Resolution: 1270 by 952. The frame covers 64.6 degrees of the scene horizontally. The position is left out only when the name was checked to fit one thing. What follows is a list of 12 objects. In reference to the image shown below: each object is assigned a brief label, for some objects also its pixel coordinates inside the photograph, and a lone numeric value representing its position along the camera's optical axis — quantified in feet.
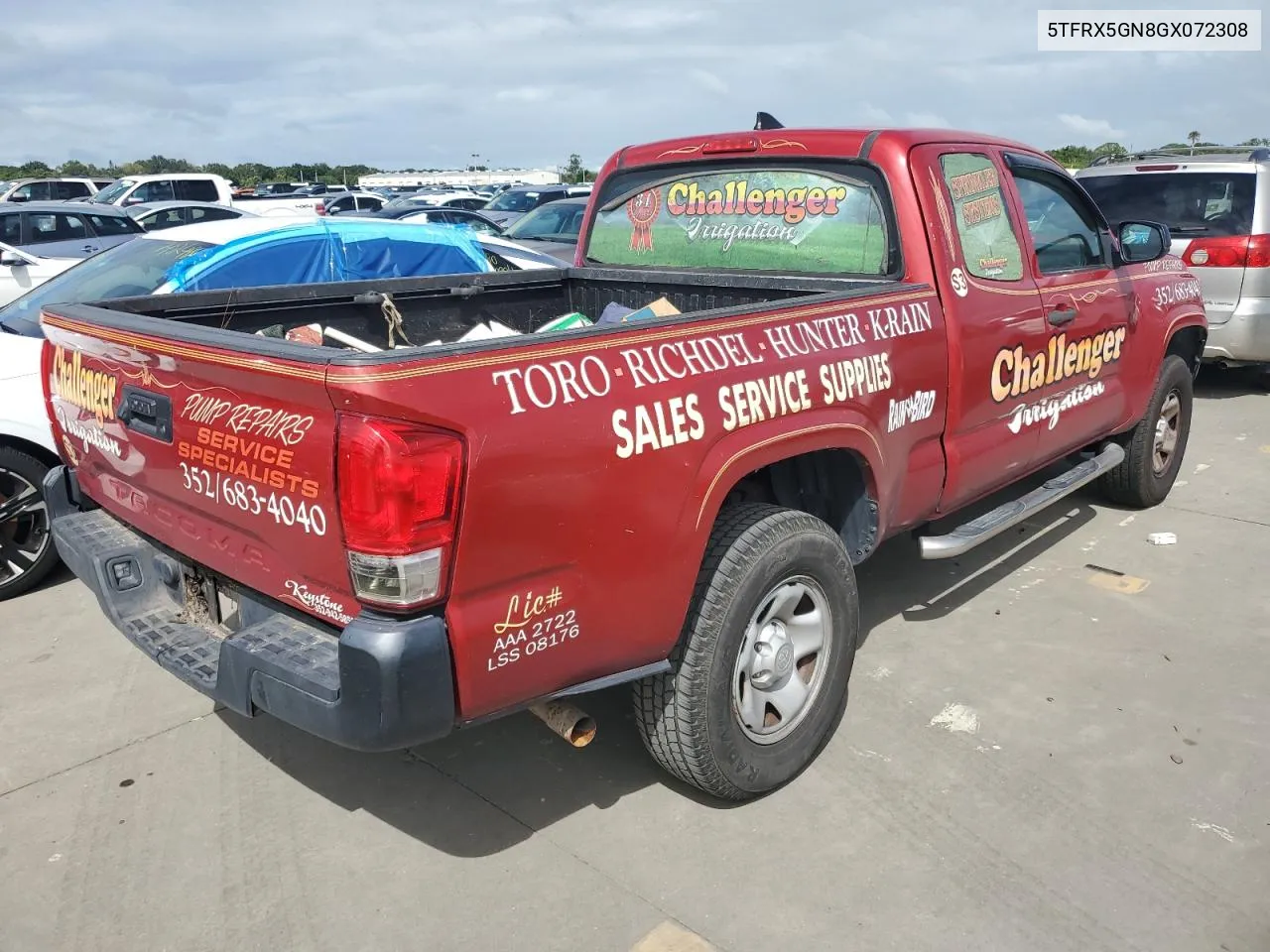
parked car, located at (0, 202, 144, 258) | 37.86
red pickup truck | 7.22
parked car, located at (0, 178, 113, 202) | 75.10
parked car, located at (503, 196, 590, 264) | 41.50
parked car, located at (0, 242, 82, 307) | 28.07
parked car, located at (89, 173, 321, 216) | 66.39
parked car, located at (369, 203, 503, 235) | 51.85
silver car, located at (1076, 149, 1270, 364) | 25.94
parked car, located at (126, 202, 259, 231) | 52.31
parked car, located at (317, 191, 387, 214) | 77.77
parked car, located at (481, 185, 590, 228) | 65.87
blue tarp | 19.61
